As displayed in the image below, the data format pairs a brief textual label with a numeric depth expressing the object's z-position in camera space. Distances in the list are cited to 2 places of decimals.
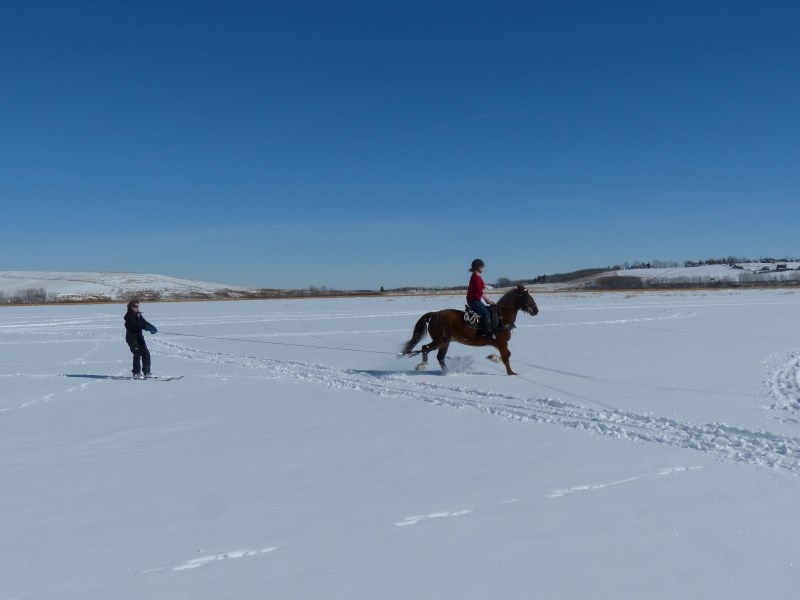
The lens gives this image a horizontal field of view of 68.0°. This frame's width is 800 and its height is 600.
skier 12.94
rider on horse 12.37
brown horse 12.59
